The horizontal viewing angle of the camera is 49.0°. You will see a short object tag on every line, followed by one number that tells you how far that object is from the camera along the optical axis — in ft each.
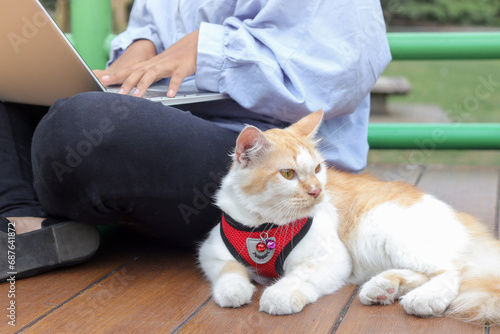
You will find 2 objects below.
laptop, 4.19
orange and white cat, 4.20
